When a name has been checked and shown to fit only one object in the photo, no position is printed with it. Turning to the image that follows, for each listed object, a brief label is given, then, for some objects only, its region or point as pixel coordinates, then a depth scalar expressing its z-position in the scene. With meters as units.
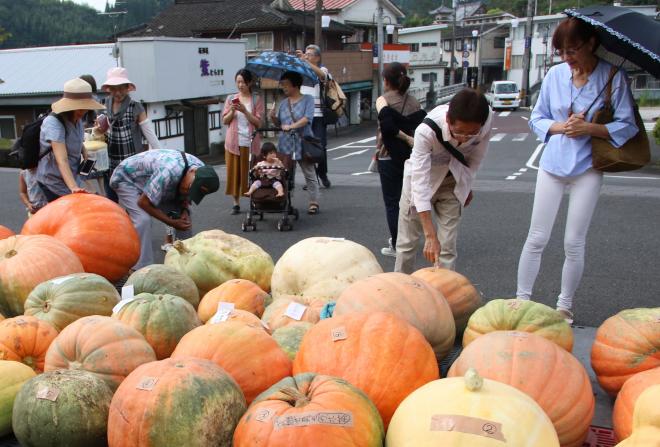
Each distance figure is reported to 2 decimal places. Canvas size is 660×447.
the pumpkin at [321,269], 3.29
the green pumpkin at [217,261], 3.63
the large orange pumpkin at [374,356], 2.05
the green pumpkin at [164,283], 3.10
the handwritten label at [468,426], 1.58
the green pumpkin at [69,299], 2.79
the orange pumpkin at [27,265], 3.22
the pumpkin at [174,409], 1.82
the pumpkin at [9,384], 2.21
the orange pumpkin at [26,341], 2.49
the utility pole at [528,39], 40.38
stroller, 7.66
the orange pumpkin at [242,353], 2.20
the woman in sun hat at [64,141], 4.79
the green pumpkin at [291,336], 2.51
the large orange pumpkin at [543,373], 2.00
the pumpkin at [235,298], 3.11
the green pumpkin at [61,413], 1.98
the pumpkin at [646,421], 1.55
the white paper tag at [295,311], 2.86
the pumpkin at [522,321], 2.57
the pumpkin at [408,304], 2.51
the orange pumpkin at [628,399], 2.02
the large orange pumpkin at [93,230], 3.82
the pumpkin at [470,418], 1.58
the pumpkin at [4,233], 4.27
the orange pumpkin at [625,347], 2.42
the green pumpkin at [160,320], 2.59
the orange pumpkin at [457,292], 3.03
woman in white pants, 3.55
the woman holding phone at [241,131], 8.14
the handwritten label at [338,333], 2.17
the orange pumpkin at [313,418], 1.67
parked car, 42.88
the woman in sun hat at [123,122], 5.62
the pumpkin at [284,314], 2.84
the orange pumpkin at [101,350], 2.25
